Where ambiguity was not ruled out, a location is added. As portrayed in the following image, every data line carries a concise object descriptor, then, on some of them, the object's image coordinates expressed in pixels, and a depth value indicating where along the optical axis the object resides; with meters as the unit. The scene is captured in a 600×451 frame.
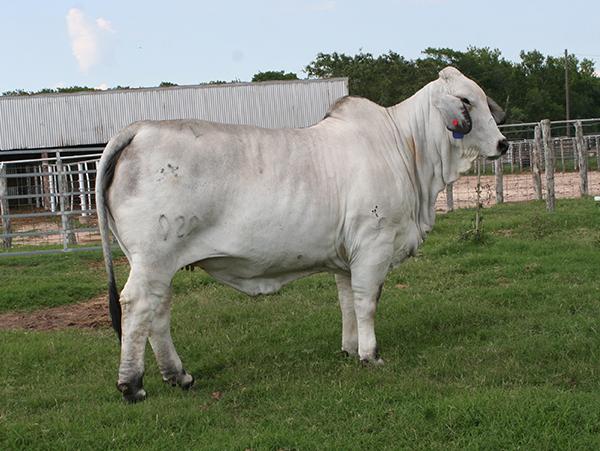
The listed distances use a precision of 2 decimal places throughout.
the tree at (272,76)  61.59
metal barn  31.86
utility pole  52.96
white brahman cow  5.43
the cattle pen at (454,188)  15.02
